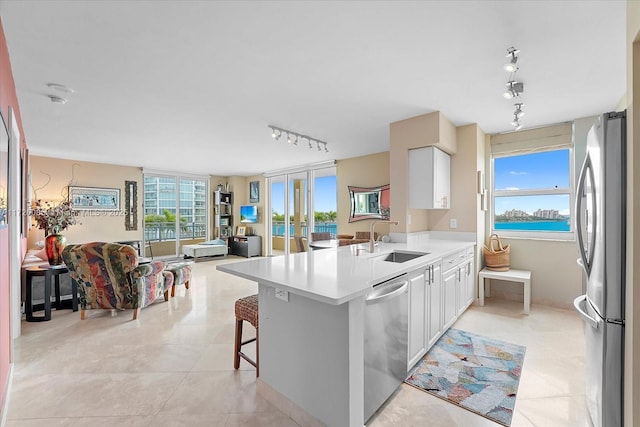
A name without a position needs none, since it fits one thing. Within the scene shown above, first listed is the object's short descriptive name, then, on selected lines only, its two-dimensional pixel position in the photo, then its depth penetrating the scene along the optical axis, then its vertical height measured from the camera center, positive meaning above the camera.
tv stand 8.20 -0.94
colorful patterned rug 1.91 -1.27
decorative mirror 5.52 +0.22
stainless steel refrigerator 1.34 -0.24
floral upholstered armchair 3.26 -0.74
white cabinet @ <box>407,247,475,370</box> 2.21 -0.80
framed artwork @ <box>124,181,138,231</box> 6.95 +0.22
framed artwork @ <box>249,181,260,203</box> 8.61 +0.68
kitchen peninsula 1.50 -0.71
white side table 3.48 -0.82
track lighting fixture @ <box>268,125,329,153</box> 3.98 +1.19
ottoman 4.23 -0.89
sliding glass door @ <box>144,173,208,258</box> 7.50 +0.02
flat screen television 8.62 -0.01
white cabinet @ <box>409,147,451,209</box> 3.35 +0.43
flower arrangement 3.62 -0.04
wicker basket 3.82 -0.62
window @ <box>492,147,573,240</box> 3.78 +0.26
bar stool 2.18 -0.80
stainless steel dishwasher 1.67 -0.81
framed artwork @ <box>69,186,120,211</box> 6.14 +0.36
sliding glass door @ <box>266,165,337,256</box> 7.05 +0.22
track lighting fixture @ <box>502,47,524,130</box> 2.04 +1.12
